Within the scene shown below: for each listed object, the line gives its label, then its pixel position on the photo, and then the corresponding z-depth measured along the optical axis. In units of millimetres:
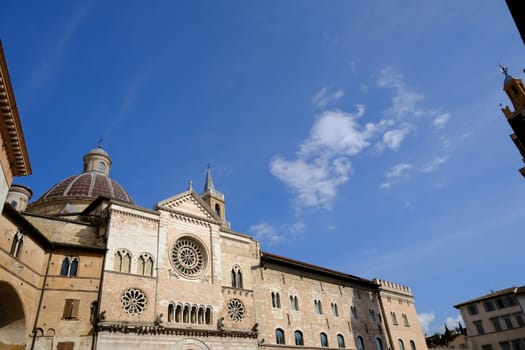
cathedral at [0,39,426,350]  20203
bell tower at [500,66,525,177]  26281
